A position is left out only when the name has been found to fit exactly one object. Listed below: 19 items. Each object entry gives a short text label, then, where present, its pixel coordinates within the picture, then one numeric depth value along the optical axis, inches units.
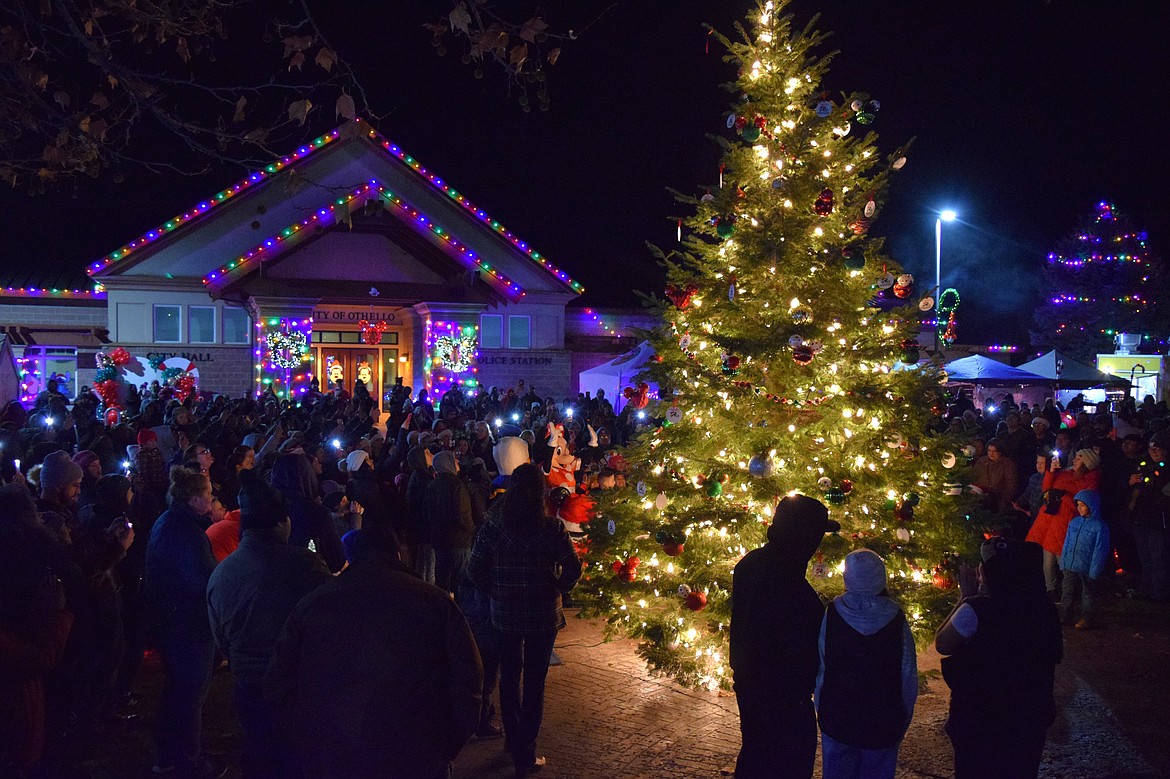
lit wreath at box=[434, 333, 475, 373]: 1068.5
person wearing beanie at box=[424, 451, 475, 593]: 311.9
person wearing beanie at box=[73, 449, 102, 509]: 280.1
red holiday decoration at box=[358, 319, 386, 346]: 1091.9
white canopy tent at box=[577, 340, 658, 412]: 748.1
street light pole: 883.1
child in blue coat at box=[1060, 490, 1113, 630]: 321.7
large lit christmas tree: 264.7
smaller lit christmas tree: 1557.6
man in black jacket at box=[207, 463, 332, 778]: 165.6
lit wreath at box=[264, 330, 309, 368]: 998.4
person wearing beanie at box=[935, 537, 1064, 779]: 161.5
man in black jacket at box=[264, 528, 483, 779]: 126.3
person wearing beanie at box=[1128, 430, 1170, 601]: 376.5
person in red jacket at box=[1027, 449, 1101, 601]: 337.1
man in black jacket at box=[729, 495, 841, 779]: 164.9
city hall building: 995.9
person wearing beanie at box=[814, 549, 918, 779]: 155.6
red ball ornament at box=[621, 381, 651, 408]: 318.0
